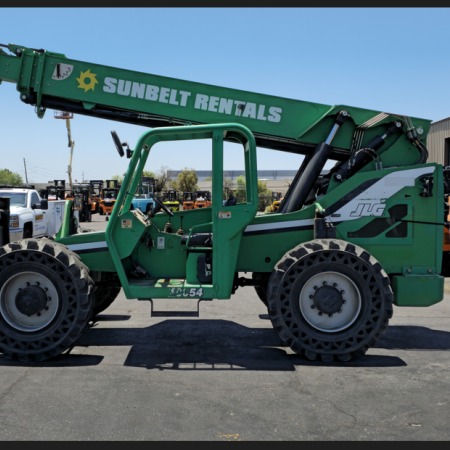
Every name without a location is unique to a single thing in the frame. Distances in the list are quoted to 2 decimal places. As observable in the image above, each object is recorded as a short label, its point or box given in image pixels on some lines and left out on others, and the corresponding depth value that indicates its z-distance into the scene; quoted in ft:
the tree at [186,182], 208.84
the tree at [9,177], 349.02
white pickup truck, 47.19
